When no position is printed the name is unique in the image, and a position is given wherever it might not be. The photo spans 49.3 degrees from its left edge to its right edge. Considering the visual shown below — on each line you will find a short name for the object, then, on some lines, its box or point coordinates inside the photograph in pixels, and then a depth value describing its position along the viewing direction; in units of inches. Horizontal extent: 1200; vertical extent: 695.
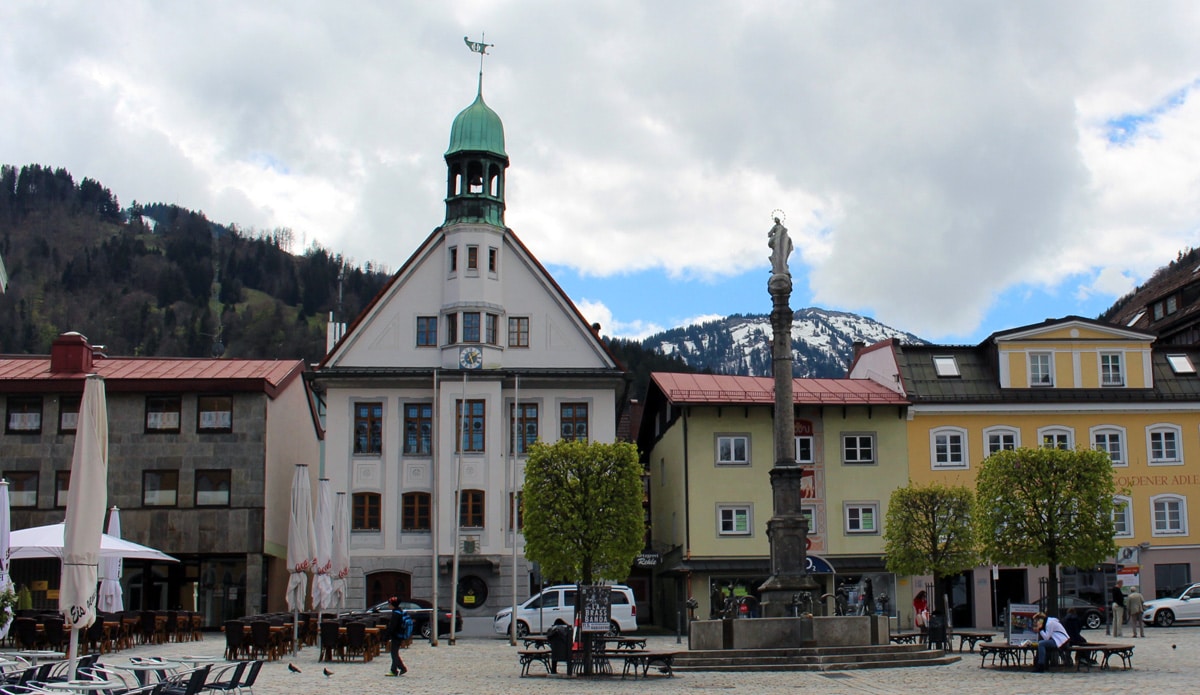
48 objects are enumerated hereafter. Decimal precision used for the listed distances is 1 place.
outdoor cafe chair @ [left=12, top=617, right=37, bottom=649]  1119.0
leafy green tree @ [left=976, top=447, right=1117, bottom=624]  1464.1
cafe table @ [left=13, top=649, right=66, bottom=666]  826.9
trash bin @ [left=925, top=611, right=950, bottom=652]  1192.8
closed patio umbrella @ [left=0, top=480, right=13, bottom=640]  1065.5
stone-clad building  1859.0
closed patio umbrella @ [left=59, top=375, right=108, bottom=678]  650.2
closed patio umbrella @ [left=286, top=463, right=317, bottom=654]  1165.7
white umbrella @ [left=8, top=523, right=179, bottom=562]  1179.9
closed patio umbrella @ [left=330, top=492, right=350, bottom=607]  1407.5
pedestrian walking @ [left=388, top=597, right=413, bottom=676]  995.3
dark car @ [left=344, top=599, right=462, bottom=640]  1663.4
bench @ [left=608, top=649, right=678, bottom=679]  956.6
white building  1903.3
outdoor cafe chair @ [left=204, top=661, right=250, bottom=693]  706.2
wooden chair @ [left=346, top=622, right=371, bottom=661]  1151.6
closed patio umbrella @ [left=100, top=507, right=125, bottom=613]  1280.8
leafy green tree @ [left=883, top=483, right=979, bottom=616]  1675.7
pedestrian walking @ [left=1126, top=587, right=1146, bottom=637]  1530.5
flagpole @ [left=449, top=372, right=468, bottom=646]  1582.2
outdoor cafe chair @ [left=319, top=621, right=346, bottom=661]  1138.0
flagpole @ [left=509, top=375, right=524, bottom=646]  1546.5
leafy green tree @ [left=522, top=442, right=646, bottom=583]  1550.2
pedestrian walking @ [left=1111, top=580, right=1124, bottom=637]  1518.2
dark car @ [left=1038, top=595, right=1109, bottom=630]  1791.3
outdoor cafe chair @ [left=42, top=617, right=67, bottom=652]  1122.0
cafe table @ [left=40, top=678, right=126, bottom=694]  582.9
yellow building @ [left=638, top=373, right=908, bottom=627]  1936.5
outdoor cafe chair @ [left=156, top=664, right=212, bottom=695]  631.4
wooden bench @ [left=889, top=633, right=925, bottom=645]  1210.6
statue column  1178.0
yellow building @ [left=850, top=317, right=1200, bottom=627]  1990.7
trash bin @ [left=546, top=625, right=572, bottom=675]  993.5
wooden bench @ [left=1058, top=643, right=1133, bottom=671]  1003.3
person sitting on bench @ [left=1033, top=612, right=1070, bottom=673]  1011.3
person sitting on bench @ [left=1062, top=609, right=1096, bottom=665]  1020.5
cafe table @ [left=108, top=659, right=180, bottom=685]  713.6
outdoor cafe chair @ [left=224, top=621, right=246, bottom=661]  1080.2
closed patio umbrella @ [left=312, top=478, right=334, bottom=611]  1275.8
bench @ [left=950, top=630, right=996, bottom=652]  1249.0
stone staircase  1053.8
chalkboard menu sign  1306.6
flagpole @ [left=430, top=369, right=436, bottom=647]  1804.6
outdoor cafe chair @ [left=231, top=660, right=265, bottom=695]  743.9
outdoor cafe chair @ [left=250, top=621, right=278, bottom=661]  1099.3
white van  1590.8
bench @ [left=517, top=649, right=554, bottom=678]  1012.5
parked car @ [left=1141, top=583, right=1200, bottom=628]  1763.0
